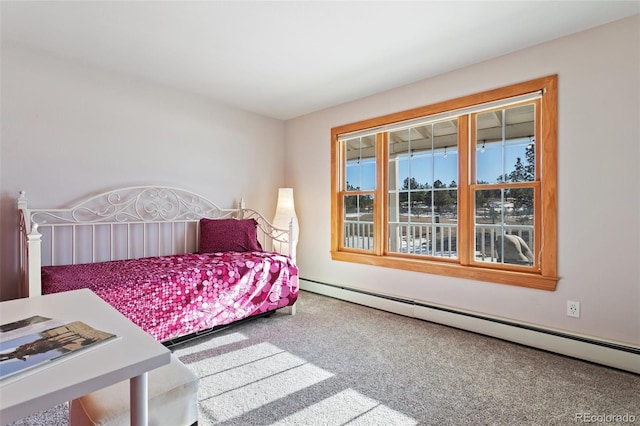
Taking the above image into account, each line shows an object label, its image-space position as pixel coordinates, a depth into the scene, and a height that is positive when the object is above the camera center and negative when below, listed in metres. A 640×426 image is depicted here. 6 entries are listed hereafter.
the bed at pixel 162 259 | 2.12 -0.40
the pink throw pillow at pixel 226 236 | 3.19 -0.23
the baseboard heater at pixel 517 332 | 2.05 -0.92
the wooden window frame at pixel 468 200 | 2.33 +0.10
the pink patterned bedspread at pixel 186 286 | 2.07 -0.54
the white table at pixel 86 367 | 0.56 -0.31
